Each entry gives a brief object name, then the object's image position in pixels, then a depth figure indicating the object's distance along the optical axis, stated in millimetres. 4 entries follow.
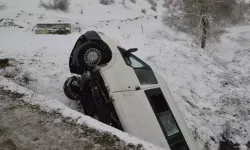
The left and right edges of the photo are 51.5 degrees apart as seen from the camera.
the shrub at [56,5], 12710
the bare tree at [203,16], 15047
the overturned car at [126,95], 4328
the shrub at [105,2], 16469
